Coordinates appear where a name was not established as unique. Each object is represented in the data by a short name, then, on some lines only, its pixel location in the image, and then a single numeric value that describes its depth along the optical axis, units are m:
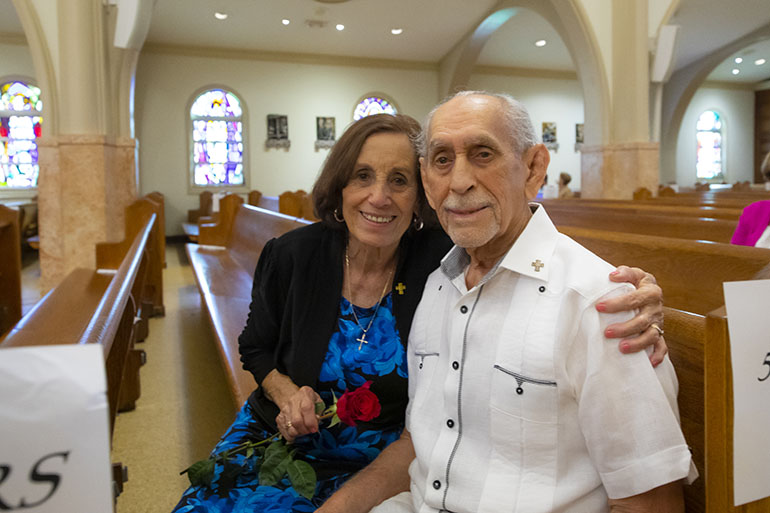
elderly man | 0.96
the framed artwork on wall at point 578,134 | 15.89
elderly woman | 1.52
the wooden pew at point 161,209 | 6.82
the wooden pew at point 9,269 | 3.85
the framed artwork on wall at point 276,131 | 13.25
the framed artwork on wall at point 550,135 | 15.64
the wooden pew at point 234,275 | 2.38
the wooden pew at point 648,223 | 2.55
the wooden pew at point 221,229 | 6.15
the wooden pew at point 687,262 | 1.57
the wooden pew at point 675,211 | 2.85
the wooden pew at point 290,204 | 7.47
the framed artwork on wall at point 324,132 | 13.59
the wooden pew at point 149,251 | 4.32
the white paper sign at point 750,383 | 0.80
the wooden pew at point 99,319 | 1.42
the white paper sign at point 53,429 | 0.64
